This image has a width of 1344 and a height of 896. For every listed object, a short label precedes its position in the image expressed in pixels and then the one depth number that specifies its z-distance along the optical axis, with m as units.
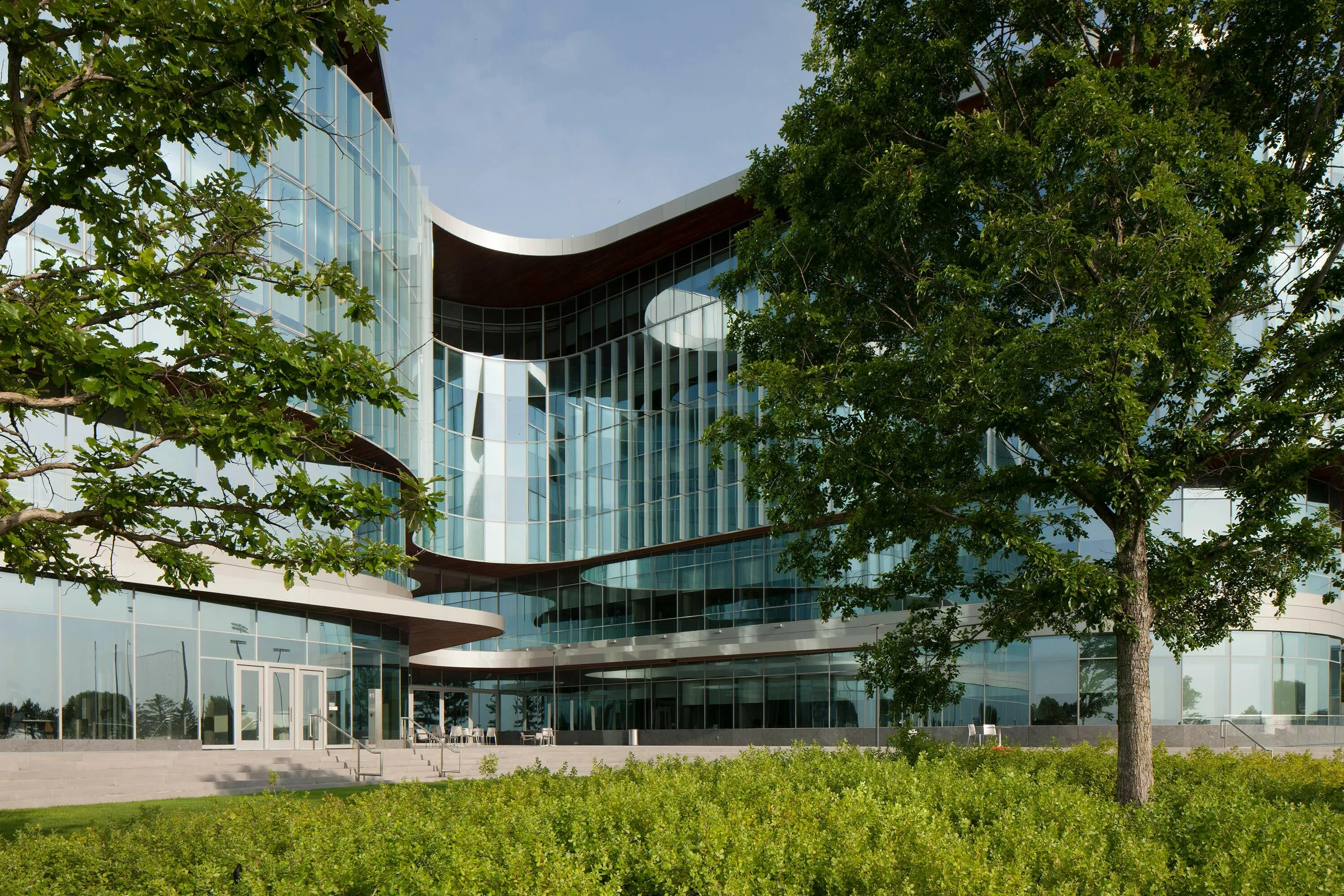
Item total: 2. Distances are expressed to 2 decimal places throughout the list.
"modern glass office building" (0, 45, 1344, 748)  26.58
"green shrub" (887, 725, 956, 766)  16.08
